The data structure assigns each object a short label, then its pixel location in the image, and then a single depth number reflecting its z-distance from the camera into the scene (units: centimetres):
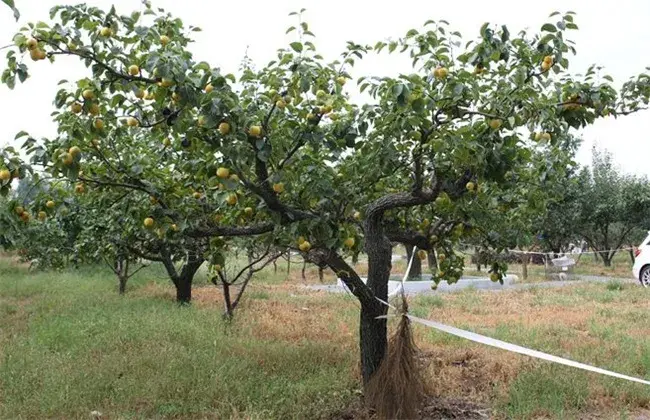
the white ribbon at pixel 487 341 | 341
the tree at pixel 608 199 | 2075
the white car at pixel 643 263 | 1211
